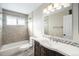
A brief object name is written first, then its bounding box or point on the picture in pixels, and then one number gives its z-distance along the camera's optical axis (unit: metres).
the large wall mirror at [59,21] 1.69
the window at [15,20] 1.82
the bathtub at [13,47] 1.78
